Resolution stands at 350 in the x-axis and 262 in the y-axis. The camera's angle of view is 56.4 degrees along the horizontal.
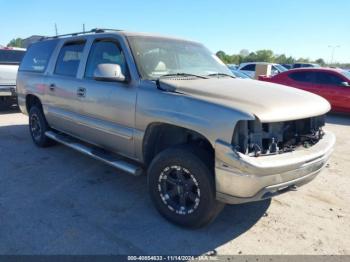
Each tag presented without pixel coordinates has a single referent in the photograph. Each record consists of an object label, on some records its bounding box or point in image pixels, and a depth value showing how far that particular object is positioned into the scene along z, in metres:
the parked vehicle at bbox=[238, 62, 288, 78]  18.95
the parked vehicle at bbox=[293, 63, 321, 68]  26.67
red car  10.00
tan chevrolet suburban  2.81
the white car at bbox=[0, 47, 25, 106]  9.16
